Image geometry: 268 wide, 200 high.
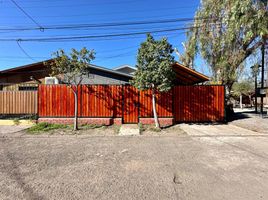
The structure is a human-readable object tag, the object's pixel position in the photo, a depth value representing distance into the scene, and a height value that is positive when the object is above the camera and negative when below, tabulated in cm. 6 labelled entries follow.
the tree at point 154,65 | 829 +169
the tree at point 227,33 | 997 +426
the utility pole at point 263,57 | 1129 +289
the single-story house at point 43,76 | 1177 +171
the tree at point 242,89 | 2707 +193
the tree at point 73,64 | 834 +175
